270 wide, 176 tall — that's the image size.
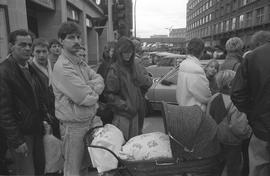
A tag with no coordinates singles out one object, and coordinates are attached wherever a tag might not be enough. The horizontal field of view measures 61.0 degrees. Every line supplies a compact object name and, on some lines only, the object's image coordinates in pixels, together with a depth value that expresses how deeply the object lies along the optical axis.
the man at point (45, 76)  3.00
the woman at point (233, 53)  3.94
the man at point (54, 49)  4.05
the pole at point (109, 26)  13.08
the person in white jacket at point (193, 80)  2.92
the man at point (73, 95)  2.31
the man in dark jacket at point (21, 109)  2.30
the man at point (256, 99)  1.87
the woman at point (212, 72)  3.70
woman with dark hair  2.96
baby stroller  1.98
